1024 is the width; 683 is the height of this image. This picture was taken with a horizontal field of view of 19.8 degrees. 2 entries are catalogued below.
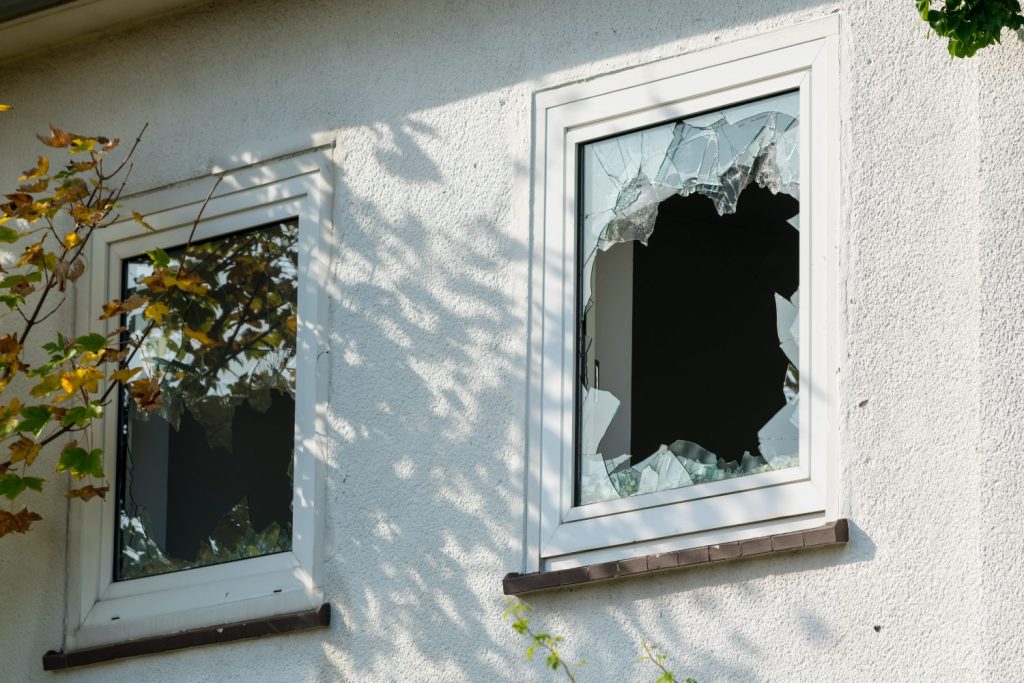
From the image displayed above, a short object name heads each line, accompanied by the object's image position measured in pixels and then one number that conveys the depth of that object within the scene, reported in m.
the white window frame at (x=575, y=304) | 8.87
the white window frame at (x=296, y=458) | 10.63
